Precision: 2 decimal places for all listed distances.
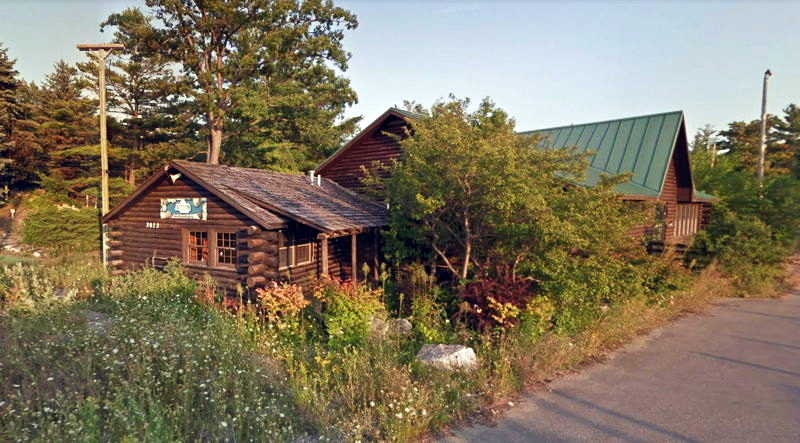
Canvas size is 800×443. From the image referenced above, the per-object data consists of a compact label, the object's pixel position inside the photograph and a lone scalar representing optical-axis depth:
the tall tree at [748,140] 36.62
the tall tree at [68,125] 26.05
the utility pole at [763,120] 23.91
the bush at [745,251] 14.38
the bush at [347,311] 7.73
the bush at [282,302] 8.45
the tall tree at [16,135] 29.27
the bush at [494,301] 8.11
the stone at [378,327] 7.81
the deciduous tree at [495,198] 8.57
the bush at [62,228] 19.22
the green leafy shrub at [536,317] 8.04
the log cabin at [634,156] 15.91
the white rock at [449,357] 6.56
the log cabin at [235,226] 10.28
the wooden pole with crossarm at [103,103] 14.75
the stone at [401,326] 8.32
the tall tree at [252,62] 22.17
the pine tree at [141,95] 22.48
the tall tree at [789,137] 36.06
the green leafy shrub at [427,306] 8.16
